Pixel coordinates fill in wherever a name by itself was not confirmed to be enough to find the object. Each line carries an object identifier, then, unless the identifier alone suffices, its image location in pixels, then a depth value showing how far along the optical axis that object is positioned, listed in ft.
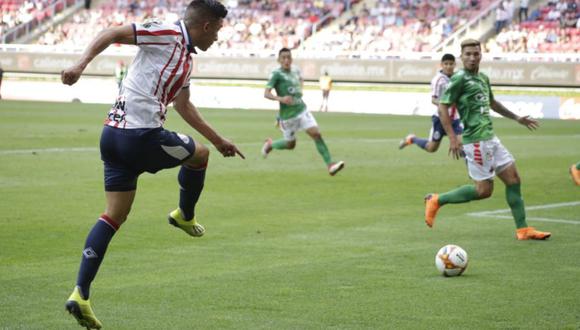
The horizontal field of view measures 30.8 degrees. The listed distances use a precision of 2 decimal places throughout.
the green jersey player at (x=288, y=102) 62.69
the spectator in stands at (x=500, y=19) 153.89
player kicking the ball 21.59
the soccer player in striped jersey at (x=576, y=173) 53.93
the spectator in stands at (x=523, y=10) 154.30
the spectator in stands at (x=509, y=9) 154.20
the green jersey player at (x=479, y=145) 36.35
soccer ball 28.35
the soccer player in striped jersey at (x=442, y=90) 59.21
